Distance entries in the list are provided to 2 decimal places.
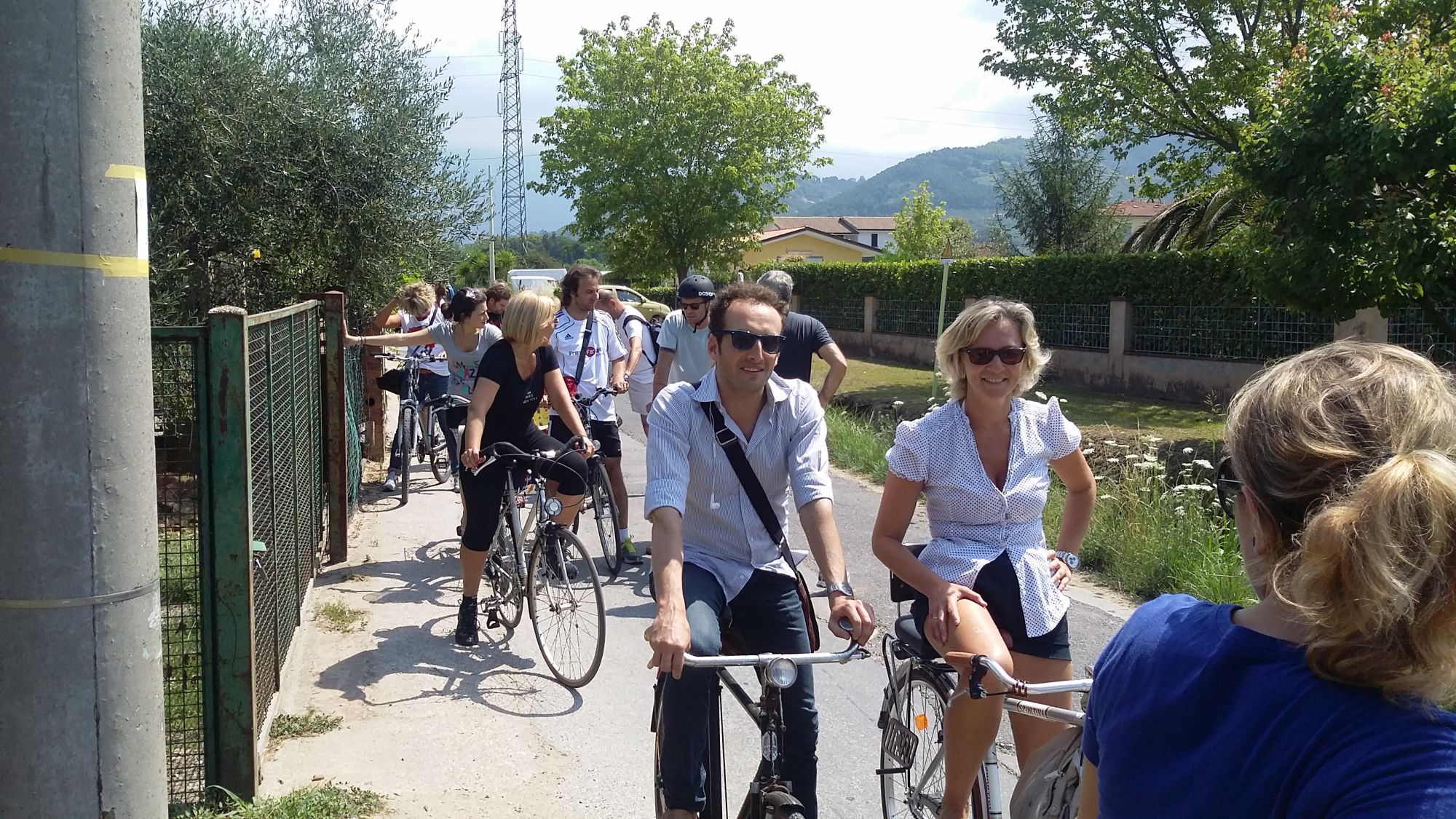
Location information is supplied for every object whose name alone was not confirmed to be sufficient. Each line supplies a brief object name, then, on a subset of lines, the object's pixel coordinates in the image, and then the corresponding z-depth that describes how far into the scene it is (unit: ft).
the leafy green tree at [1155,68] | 72.08
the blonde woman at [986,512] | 11.34
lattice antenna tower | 203.10
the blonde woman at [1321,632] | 4.47
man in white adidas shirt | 28.25
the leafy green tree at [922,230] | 218.79
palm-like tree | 73.51
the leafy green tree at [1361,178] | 33.45
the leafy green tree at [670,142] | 136.77
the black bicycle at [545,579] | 19.38
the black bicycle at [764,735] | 10.16
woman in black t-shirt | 20.67
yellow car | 105.70
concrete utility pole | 7.43
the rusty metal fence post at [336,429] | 26.43
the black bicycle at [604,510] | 24.58
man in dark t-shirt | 26.25
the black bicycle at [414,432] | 34.47
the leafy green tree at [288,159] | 36.68
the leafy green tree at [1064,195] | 160.04
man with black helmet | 27.84
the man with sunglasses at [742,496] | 11.32
